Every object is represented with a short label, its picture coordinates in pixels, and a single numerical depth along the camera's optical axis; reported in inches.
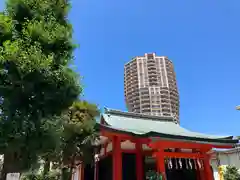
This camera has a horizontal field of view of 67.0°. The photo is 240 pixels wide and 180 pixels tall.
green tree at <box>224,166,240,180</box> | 620.5
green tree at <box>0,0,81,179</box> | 192.9
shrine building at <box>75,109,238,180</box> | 348.3
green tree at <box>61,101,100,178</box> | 379.5
